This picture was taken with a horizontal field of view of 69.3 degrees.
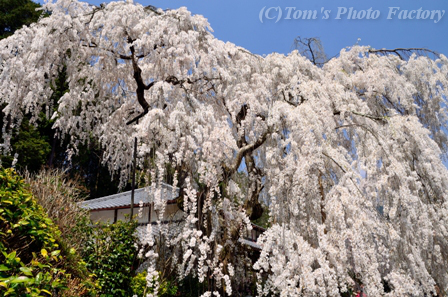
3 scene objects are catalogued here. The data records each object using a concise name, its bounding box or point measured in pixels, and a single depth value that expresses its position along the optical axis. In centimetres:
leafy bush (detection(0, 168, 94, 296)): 255
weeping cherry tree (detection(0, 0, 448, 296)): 391
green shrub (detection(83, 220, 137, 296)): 482
